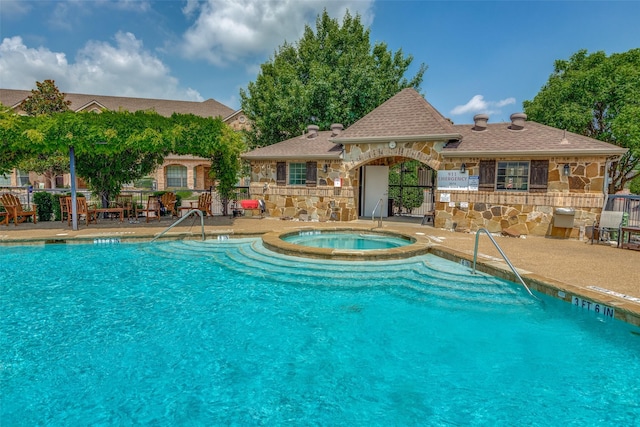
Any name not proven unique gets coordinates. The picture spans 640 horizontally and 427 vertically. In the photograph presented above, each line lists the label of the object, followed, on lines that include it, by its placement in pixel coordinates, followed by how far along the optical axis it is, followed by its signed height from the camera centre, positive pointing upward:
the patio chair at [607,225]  9.95 -0.92
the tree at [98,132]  10.91 +1.77
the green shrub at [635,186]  24.29 +0.51
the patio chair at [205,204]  14.88 -0.64
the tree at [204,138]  12.11 +1.82
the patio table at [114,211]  12.65 -0.82
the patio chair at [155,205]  14.03 -0.68
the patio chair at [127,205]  13.94 -0.70
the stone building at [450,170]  10.91 +0.79
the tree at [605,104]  16.02 +4.37
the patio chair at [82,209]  12.45 -0.76
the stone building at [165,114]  29.50 +6.30
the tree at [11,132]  10.53 +1.67
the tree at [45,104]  22.08 +5.36
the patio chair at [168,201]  14.93 -0.54
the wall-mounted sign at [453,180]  12.30 +0.40
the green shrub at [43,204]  13.41 -0.64
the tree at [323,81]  20.11 +6.59
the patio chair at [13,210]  12.34 -0.81
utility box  10.73 -0.75
